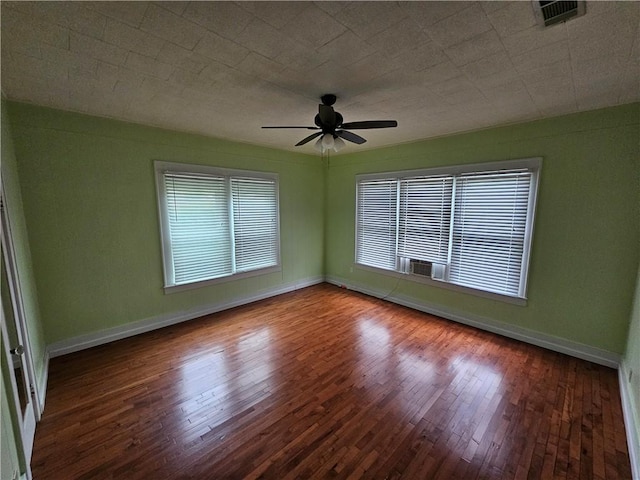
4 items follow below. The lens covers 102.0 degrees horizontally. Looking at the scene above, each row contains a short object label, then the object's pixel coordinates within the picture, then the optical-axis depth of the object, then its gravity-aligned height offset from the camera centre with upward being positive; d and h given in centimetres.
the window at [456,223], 313 -27
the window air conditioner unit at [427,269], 385 -99
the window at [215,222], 348 -27
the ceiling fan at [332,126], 230 +72
